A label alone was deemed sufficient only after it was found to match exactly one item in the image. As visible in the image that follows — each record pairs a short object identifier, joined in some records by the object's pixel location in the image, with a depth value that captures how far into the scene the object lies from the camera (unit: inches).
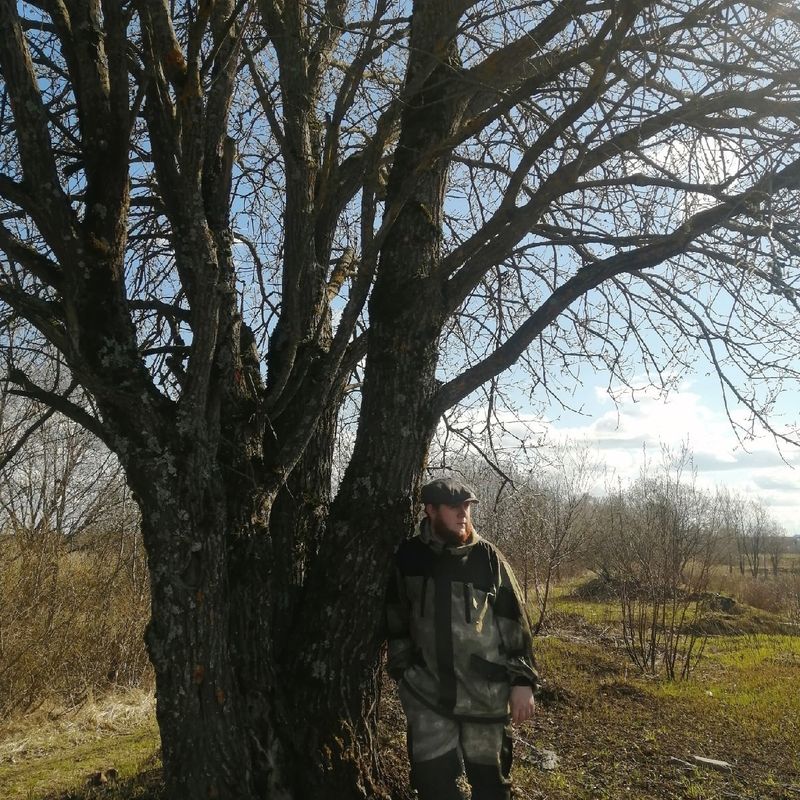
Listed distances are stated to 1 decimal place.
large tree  117.7
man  122.3
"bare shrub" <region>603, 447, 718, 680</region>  371.9
